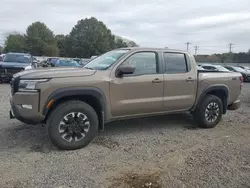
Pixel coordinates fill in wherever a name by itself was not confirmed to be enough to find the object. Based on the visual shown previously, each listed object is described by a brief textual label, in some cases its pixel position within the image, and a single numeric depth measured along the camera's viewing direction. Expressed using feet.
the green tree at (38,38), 226.99
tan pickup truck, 13.62
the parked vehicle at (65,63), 69.77
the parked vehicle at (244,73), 74.28
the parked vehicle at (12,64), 45.14
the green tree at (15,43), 230.48
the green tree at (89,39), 223.51
